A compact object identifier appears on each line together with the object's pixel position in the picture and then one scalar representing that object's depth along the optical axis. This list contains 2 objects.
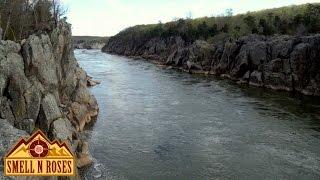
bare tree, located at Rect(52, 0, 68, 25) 41.95
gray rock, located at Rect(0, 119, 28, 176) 11.61
